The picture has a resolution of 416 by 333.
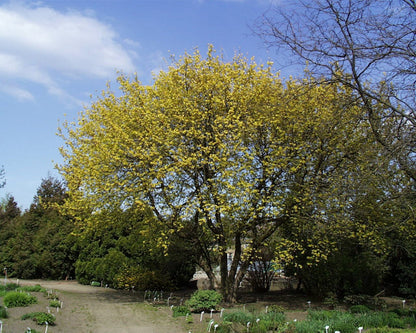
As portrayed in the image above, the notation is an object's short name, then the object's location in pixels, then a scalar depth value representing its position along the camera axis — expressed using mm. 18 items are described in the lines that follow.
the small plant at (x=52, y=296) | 8935
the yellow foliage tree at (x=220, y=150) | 8984
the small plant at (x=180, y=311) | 8086
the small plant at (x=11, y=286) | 9599
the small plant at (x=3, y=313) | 6758
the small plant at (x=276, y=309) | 8273
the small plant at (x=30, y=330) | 6005
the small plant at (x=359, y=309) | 8380
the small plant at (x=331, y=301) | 9469
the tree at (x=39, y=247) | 14922
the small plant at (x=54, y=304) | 8125
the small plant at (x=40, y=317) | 6754
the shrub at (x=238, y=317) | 7105
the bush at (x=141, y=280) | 12641
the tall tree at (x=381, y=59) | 6156
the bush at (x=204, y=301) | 8414
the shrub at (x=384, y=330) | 6148
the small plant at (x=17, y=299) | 7590
